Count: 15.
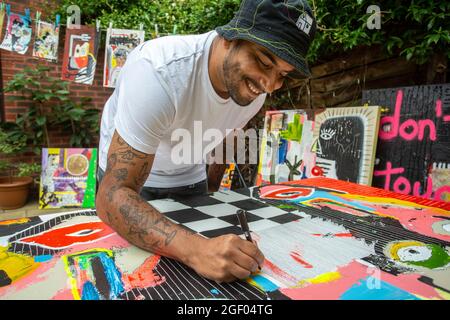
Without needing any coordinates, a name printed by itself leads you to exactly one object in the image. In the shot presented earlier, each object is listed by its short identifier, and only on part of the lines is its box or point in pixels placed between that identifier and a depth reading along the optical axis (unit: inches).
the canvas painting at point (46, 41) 110.0
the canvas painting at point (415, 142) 57.4
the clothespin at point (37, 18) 103.3
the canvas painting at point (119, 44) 111.1
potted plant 129.0
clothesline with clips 100.8
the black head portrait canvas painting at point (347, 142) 66.2
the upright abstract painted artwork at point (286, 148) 83.7
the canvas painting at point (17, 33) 105.1
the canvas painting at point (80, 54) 112.8
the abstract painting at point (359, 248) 24.1
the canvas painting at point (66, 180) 132.3
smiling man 27.4
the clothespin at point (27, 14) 102.8
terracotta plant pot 131.0
